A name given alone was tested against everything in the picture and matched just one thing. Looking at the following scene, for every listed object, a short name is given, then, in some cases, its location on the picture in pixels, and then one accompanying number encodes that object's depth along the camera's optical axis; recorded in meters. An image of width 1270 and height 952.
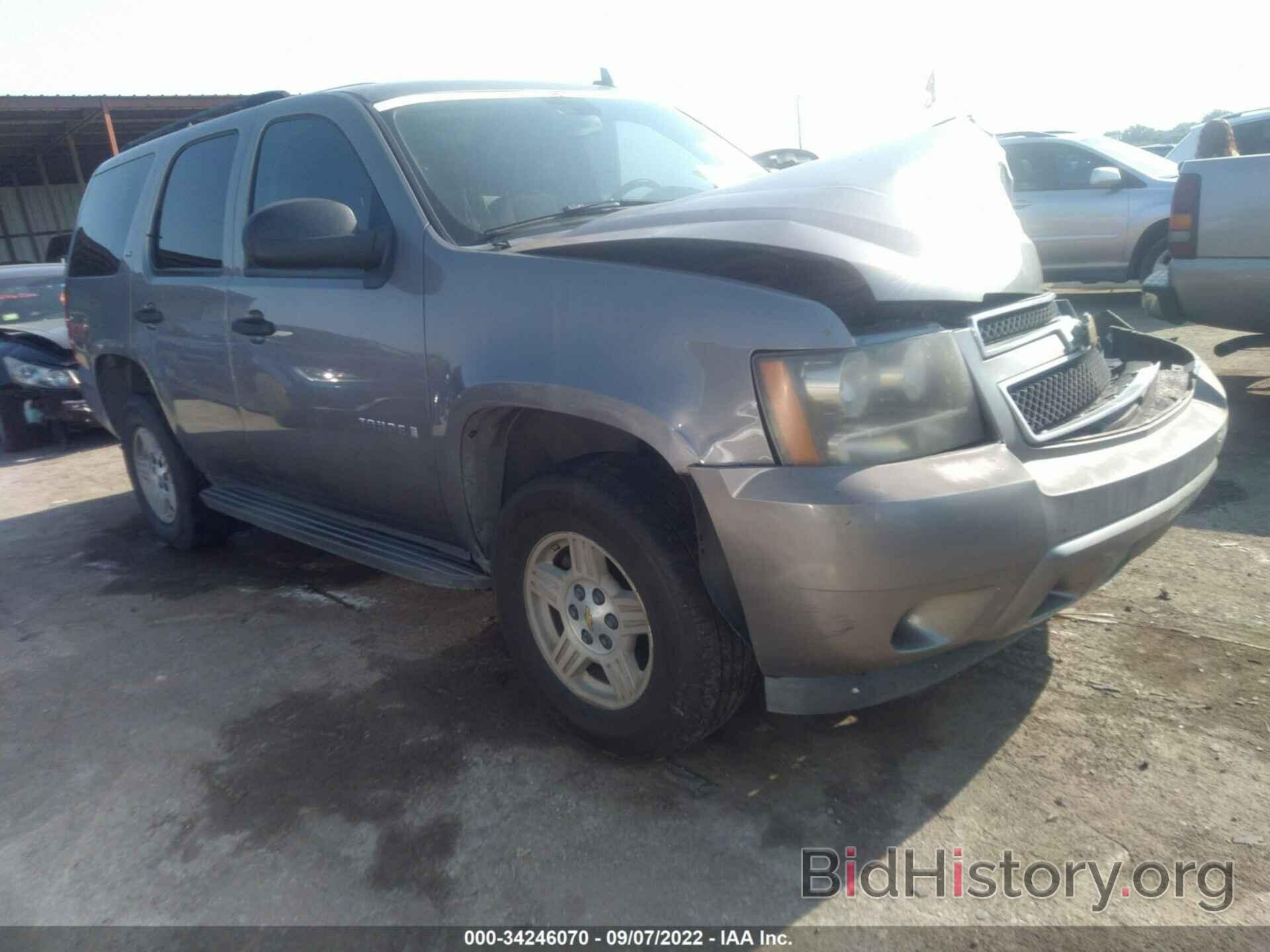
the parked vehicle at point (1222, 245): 5.20
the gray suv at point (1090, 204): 9.30
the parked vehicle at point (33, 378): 7.72
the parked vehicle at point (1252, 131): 8.49
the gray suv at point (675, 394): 2.11
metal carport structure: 17.50
